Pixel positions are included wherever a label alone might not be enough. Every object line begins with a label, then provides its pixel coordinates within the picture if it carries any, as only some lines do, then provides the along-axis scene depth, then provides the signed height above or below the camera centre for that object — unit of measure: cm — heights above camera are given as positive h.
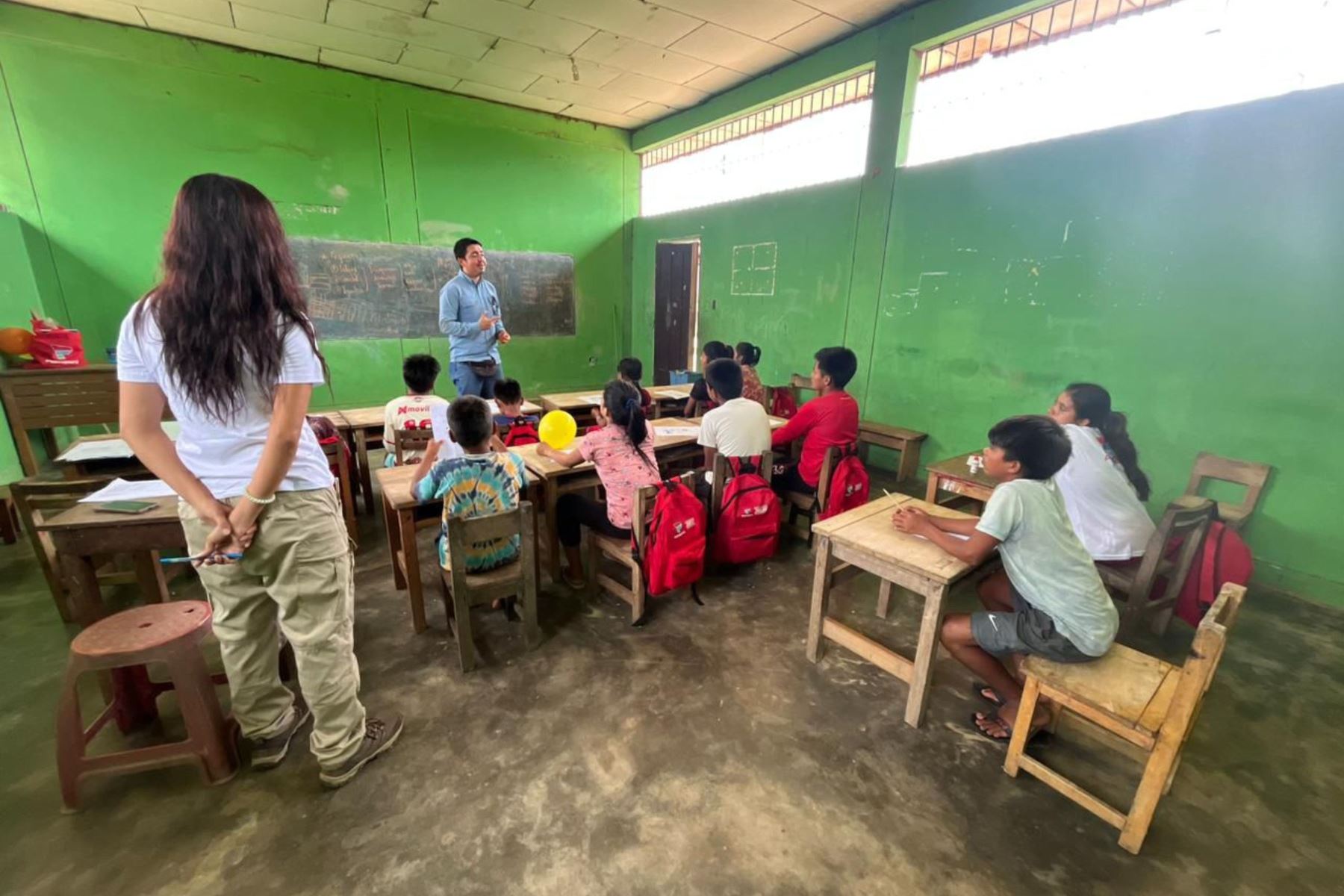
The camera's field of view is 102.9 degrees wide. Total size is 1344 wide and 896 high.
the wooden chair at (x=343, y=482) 300 -102
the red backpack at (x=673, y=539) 229 -96
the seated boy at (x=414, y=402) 299 -55
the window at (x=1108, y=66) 268 +146
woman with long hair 122 -32
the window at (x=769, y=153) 466 +163
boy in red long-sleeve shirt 299 -59
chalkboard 546 +19
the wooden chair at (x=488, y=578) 199 -106
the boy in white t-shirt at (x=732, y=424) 275 -56
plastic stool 142 -106
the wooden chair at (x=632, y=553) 228 -110
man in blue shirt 389 -14
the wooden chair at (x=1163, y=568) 208 -99
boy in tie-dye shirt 204 -66
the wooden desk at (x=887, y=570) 174 -85
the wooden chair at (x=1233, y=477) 279 -79
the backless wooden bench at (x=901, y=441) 428 -99
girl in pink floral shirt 239 -66
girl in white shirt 215 -63
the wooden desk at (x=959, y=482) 249 -76
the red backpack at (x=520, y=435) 310 -73
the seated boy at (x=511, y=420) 304 -66
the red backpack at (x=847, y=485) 287 -90
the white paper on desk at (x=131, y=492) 188 -69
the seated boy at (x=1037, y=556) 155 -69
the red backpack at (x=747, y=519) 262 -99
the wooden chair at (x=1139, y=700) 128 -98
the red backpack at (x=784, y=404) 477 -79
